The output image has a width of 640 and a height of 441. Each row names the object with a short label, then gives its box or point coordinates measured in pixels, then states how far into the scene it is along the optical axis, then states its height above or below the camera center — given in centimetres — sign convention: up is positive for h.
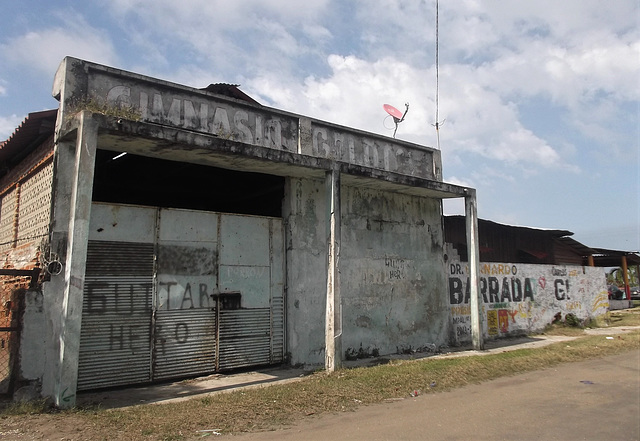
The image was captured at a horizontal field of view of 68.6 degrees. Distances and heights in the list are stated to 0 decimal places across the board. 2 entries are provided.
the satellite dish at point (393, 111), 1280 +475
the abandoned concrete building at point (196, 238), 663 +89
